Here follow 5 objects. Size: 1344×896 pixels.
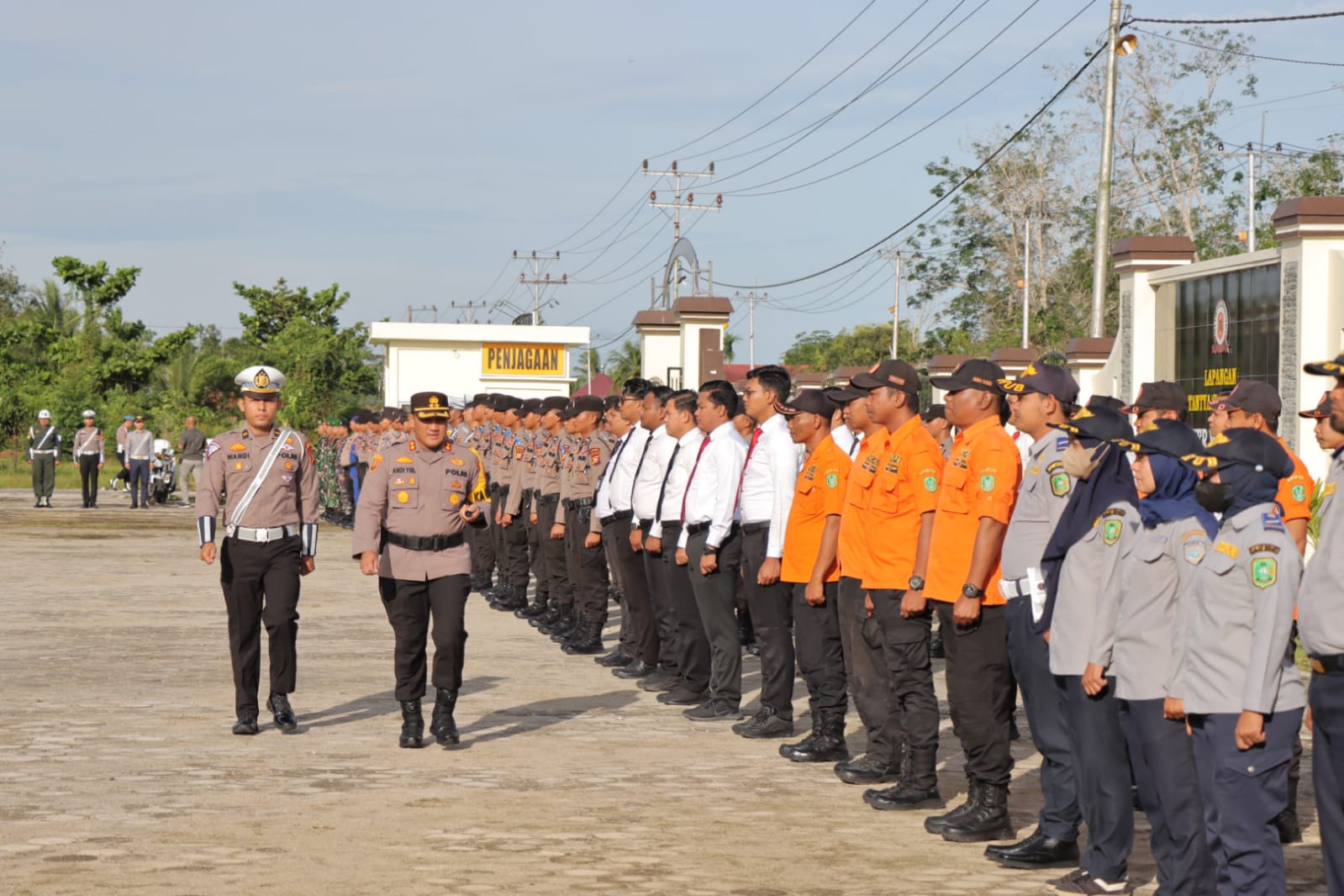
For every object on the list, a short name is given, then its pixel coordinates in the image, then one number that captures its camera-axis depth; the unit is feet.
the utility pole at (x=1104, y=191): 91.45
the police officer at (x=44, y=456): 109.19
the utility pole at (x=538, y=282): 289.94
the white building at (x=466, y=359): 155.63
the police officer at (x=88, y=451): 108.99
